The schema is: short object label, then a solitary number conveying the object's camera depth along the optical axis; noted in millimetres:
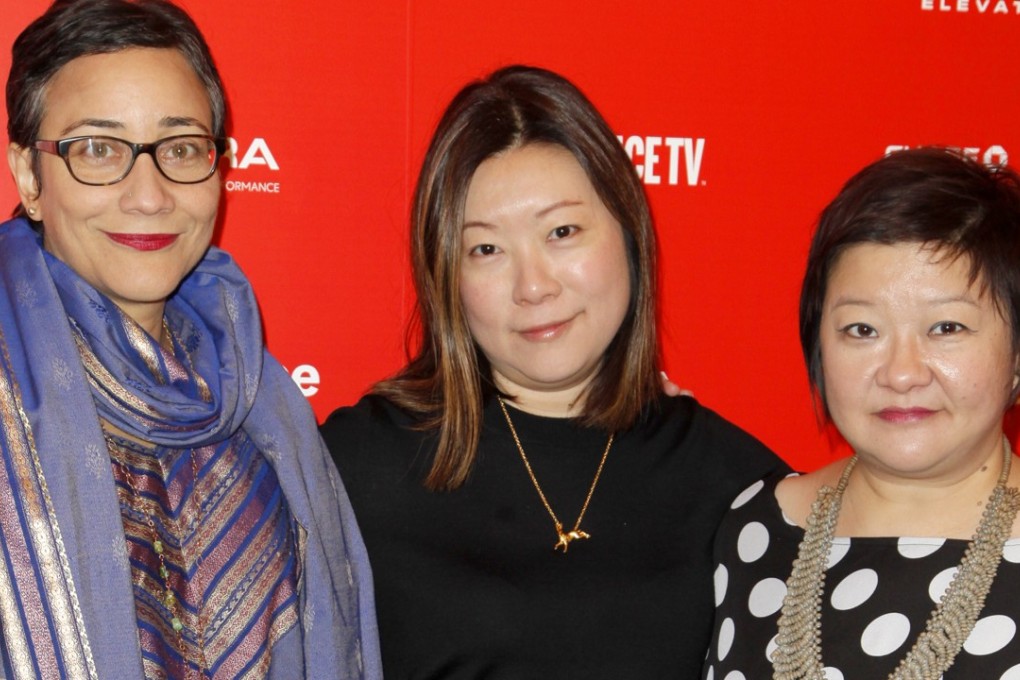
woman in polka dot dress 1673
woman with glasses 1697
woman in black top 2018
